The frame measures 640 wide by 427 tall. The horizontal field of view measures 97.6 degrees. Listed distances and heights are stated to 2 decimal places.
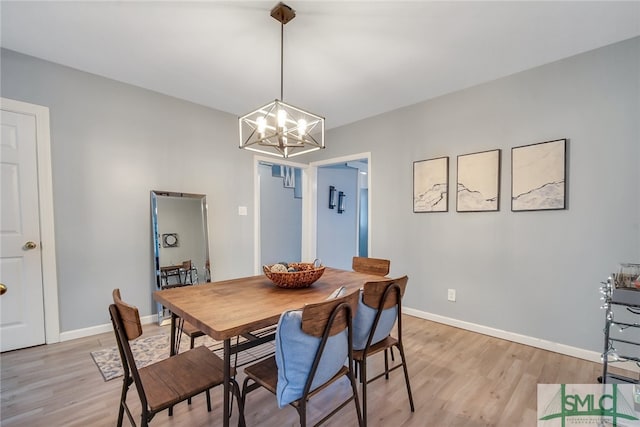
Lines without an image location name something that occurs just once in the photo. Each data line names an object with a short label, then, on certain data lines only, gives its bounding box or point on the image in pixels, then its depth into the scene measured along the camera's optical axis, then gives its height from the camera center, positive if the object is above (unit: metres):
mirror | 3.02 -0.39
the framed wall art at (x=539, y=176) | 2.35 +0.23
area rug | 2.12 -1.24
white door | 2.31 -0.27
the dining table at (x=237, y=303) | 1.17 -0.52
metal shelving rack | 1.69 -0.93
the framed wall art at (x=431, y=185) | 3.04 +0.20
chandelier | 1.72 +0.52
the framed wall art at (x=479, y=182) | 2.69 +0.21
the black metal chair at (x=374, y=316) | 1.44 -0.61
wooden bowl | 1.71 -0.46
